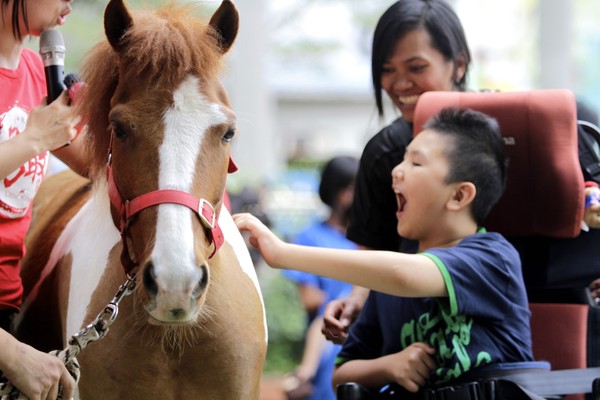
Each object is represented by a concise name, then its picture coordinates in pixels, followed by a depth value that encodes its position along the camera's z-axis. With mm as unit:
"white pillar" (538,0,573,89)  14578
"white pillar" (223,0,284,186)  14633
